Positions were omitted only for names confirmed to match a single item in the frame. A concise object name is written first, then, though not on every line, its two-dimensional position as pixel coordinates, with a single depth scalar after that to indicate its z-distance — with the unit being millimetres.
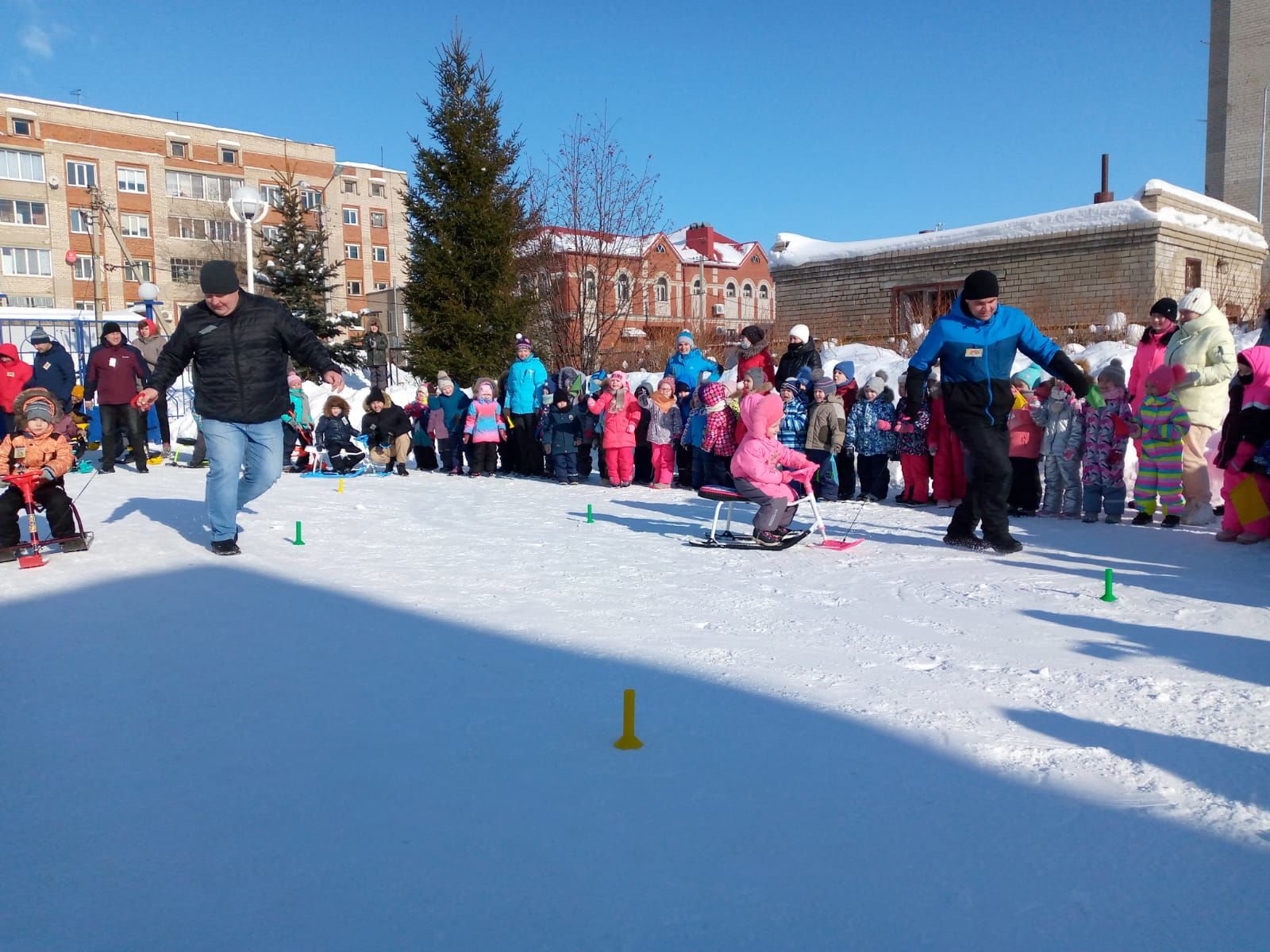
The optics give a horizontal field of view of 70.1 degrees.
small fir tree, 30312
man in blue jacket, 7211
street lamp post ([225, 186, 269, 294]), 16781
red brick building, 23875
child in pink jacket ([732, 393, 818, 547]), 7617
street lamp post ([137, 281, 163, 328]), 17391
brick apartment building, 52125
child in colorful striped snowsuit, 8047
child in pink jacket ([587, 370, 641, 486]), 12555
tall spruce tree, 23516
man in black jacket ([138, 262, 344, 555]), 6836
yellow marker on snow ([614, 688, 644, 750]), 3428
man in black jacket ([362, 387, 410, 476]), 14891
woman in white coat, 7773
